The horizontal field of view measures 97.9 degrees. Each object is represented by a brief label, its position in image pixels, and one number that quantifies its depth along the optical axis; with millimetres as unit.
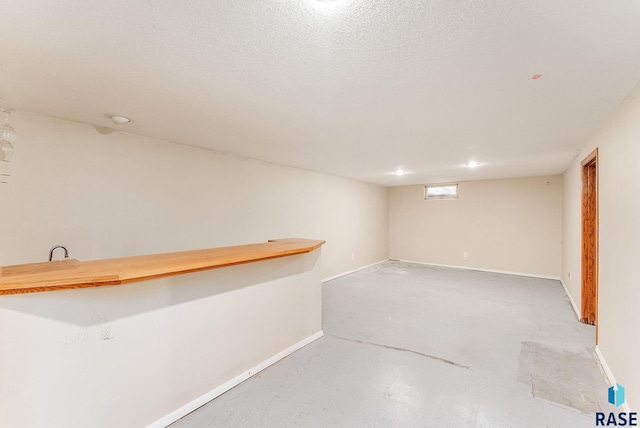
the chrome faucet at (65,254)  2125
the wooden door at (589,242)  3201
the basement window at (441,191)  6664
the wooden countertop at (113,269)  1284
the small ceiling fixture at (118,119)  2286
